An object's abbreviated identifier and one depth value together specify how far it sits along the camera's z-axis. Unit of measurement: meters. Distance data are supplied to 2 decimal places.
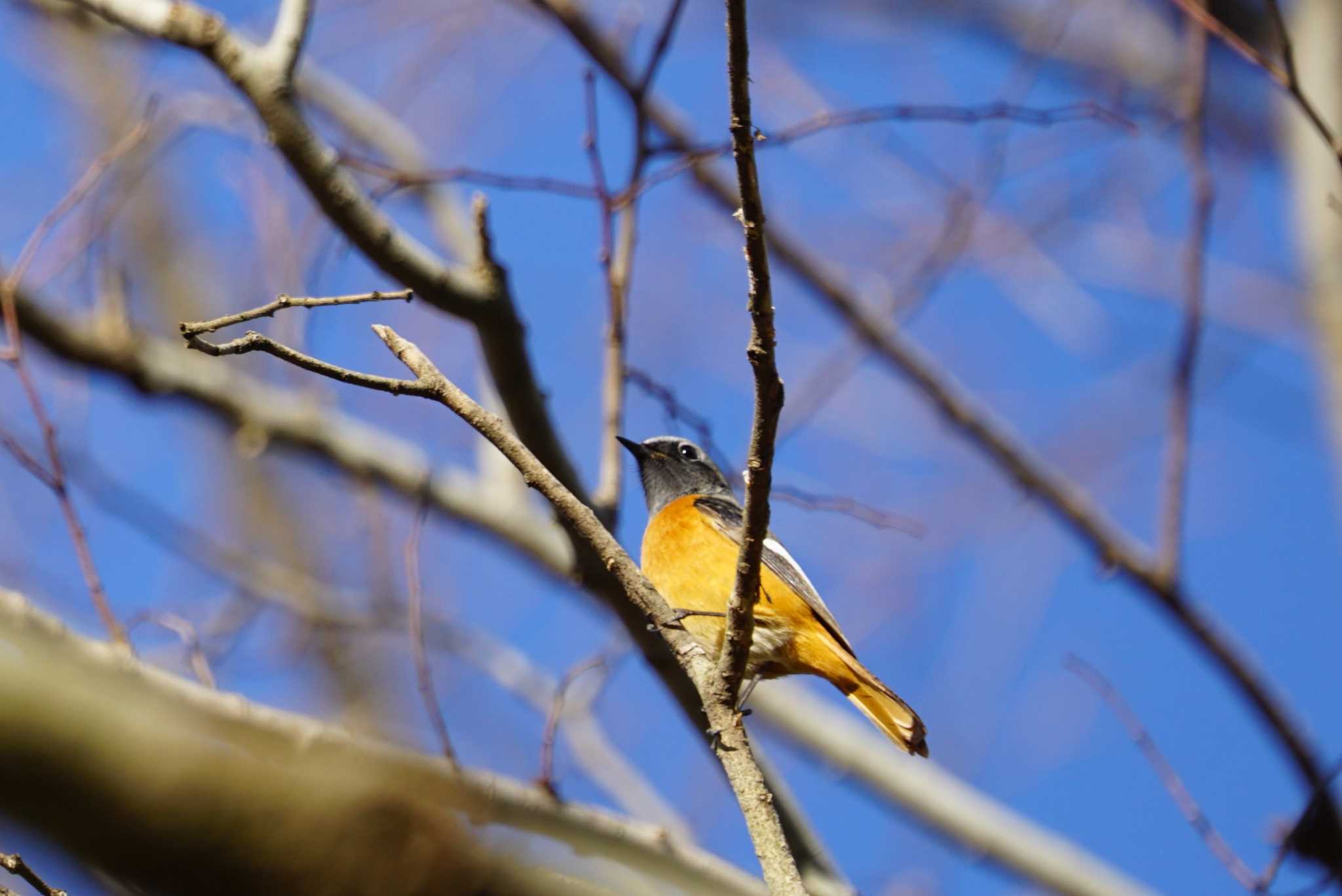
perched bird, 8.51
